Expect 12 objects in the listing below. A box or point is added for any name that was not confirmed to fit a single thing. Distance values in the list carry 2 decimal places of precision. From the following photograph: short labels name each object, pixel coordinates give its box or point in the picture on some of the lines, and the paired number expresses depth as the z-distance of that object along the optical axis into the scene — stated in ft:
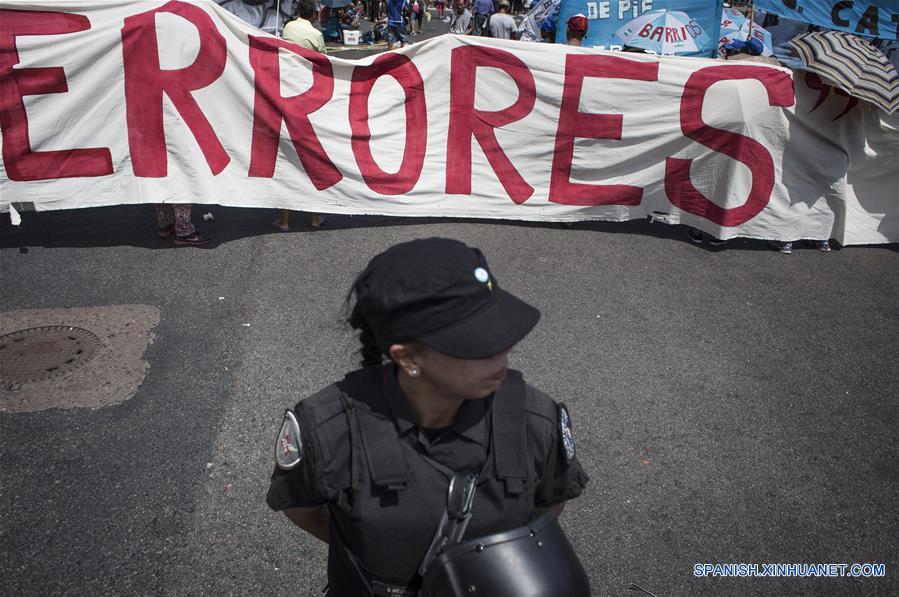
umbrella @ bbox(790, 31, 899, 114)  19.10
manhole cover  13.12
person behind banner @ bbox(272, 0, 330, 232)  20.86
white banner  17.69
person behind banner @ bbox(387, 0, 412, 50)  56.13
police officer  4.63
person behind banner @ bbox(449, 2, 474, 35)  65.05
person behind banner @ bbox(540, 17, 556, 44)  40.74
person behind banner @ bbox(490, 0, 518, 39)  43.47
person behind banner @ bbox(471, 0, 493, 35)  61.26
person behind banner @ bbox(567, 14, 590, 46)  25.32
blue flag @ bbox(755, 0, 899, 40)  25.41
